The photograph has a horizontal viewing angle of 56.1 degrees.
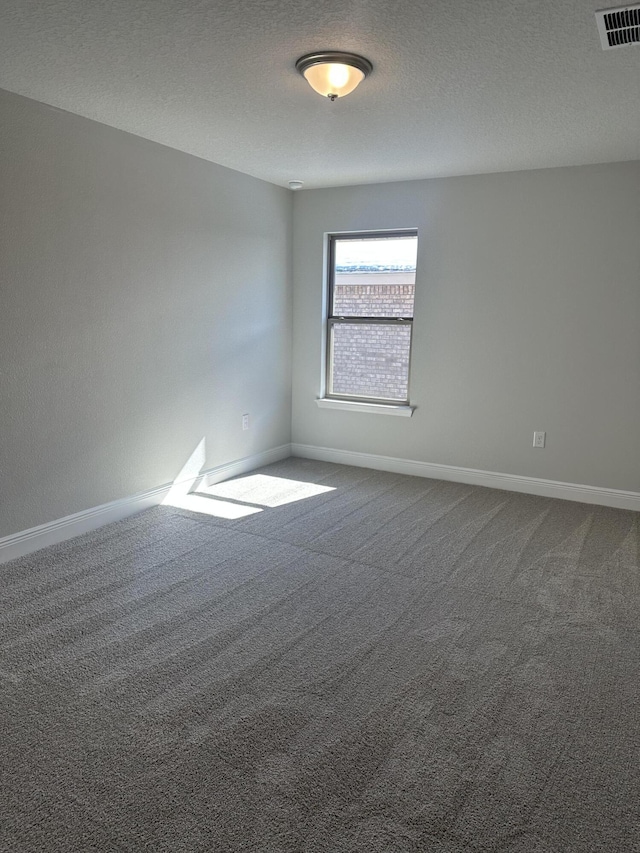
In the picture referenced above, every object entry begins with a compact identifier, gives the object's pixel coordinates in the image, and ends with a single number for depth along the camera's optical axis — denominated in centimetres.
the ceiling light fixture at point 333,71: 237
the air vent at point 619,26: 199
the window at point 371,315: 489
